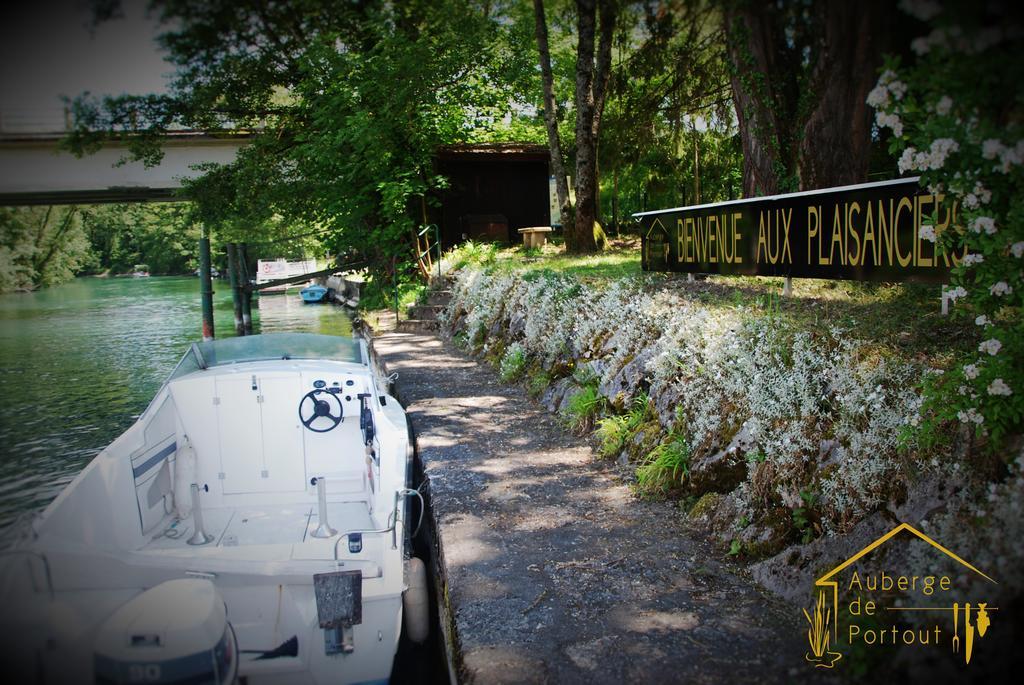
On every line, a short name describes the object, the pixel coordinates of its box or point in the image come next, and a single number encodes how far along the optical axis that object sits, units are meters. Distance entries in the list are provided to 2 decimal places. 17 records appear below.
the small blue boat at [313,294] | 39.84
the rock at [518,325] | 10.43
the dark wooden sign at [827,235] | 3.89
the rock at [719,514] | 4.41
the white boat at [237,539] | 2.06
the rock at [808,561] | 3.44
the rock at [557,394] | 7.85
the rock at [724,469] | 4.68
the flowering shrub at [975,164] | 1.26
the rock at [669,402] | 5.68
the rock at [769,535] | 4.03
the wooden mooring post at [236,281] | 21.53
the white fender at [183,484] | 5.64
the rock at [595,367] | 7.30
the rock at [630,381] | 6.44
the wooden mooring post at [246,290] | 22.95
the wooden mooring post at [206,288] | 14.37
